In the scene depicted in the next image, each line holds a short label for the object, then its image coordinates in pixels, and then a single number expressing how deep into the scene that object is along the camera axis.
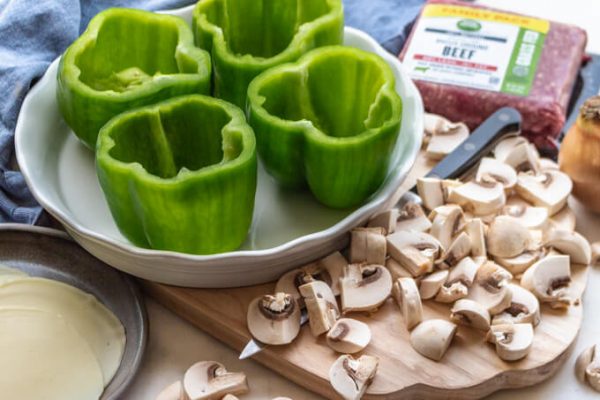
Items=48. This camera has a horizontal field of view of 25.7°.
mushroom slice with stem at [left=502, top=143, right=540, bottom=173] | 0.79
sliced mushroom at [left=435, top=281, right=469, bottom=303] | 0.70
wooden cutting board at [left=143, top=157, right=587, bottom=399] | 0.68
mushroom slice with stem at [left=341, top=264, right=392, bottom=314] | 0.70
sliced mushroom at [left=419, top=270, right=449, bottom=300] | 0.71
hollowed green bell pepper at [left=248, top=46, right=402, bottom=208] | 0.72
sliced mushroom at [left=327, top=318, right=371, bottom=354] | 0.68
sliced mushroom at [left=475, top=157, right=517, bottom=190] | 0.77
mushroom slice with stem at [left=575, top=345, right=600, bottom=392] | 0.69
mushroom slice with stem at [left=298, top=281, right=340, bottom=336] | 0.69
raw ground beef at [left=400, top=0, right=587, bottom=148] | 0.83
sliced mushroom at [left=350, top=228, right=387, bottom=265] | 0.72
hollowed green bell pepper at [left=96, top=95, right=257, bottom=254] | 0.69
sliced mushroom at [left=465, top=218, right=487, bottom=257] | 0.73
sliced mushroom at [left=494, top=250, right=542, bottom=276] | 0.73
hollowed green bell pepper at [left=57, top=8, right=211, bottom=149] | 0.73
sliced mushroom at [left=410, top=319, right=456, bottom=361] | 0.68
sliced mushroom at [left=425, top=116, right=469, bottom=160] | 0.80
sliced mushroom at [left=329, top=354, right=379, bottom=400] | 0.67
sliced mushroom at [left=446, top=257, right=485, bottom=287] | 0.71
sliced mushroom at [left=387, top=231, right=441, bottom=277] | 0.71
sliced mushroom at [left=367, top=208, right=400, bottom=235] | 0.74
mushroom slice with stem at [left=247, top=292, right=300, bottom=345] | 0.69
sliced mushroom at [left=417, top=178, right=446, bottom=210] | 0.76
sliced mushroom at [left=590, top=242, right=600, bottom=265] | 0.75
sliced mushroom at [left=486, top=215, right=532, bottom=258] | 0.73
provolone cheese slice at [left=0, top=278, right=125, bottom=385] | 0.69
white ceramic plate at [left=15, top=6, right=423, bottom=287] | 0.69
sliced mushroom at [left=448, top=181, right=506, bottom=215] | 0.76
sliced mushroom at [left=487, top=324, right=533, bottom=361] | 0.68
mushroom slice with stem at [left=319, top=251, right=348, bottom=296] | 0.71
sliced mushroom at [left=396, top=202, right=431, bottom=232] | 0.74
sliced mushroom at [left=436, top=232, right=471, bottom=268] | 0.72
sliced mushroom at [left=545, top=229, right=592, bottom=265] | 0.74
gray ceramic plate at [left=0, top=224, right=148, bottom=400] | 0.71
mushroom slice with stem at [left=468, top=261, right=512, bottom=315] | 0.70
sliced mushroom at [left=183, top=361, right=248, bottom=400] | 0.67
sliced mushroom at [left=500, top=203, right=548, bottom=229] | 0.75
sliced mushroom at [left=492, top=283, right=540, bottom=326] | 0.70
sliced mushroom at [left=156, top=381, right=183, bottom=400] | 0.68
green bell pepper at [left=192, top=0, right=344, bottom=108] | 0.76
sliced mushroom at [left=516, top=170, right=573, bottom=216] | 0.77
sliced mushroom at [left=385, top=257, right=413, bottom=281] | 0.72
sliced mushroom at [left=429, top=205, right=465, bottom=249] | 0.74
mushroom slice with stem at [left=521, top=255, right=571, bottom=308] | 0.71
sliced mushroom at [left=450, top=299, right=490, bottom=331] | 0.69
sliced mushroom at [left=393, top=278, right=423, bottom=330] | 0.69
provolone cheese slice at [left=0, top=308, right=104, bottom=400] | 0.67
